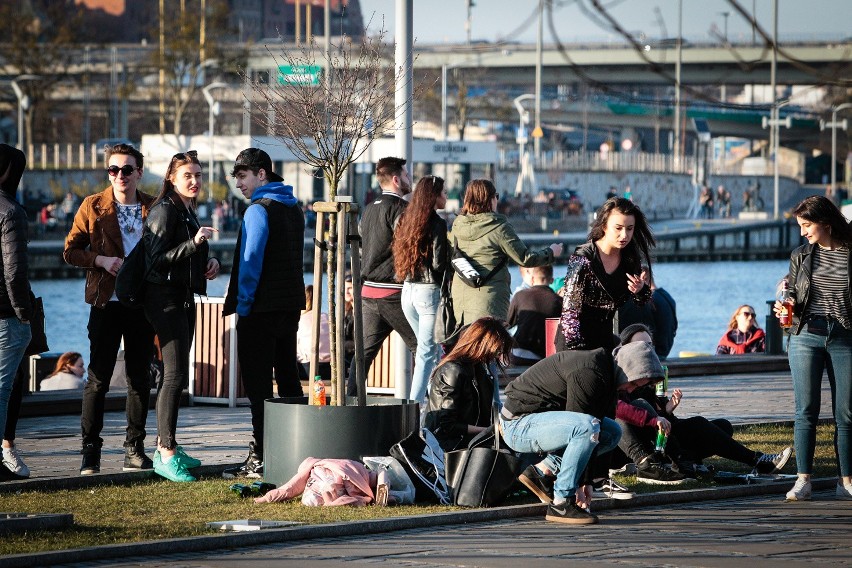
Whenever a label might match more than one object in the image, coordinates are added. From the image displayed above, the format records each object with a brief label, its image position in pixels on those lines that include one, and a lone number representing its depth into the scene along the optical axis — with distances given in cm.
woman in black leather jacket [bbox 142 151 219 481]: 1933
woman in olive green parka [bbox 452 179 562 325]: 2364
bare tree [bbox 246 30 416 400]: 2044
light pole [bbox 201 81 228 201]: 14337
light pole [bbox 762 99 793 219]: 15326
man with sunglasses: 1978
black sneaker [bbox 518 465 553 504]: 1766
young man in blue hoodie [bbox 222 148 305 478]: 1959
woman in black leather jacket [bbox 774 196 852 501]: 1867
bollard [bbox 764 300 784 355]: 3991
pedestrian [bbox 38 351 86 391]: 3166
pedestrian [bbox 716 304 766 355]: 4095
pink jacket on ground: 1750
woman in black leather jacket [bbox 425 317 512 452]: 1792
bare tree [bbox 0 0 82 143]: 16775
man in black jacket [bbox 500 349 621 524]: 1706
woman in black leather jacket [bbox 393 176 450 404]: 2273
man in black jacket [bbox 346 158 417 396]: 2359
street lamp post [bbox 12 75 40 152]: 15225
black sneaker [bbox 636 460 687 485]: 1989
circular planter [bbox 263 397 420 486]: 1797
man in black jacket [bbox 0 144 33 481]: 1820
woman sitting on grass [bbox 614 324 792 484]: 1992
